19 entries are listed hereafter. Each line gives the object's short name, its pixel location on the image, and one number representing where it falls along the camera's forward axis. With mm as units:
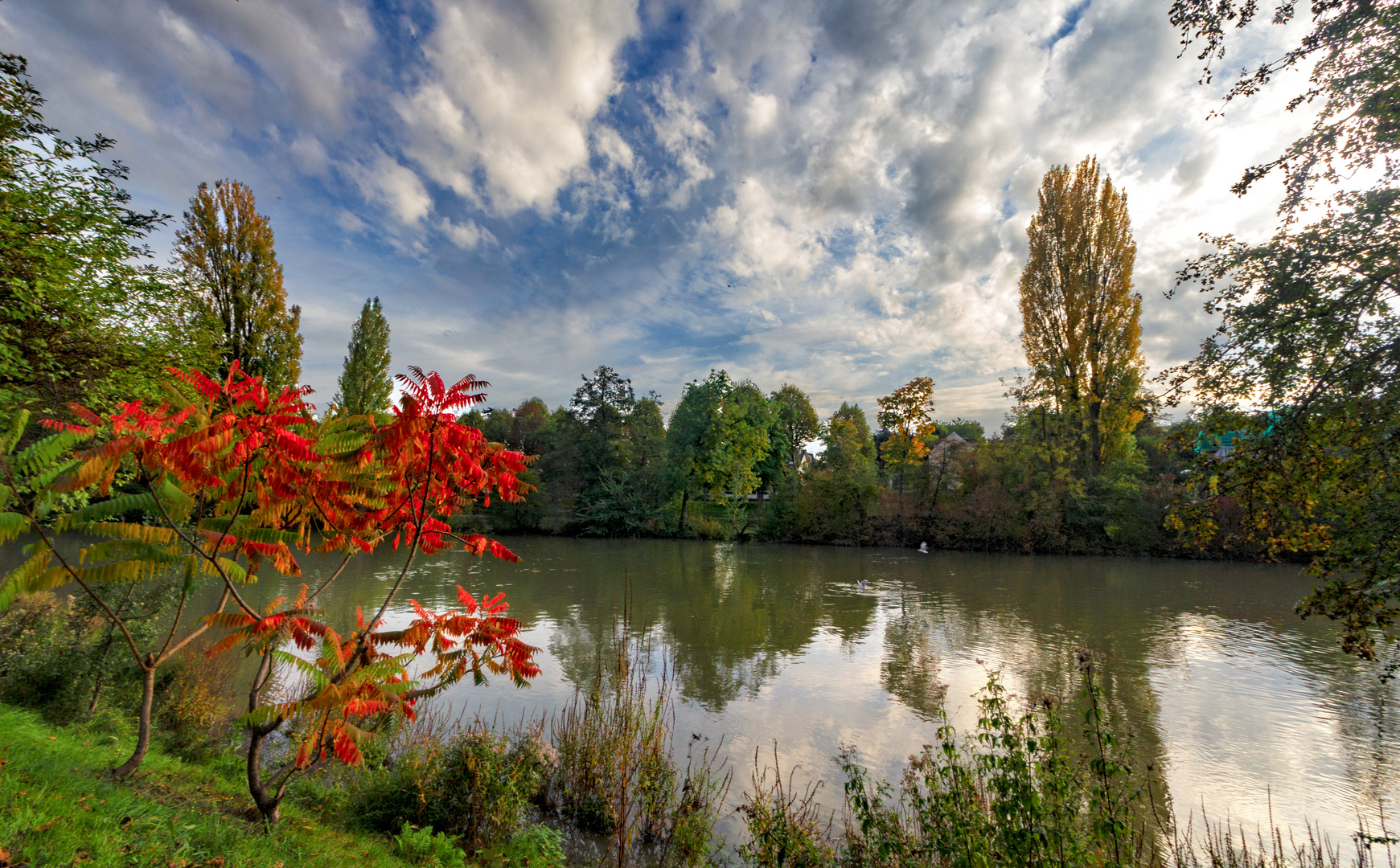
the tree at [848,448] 34156
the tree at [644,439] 41000
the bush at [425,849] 3871
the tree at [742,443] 37625
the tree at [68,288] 8562
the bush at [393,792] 4578
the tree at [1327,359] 4754
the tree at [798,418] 53219
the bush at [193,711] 5398
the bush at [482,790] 4543
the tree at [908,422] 32062
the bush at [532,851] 4148
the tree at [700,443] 37531
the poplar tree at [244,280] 23297
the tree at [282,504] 2984
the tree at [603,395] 41281
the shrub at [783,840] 3986
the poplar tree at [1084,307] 27438
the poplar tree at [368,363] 36688
